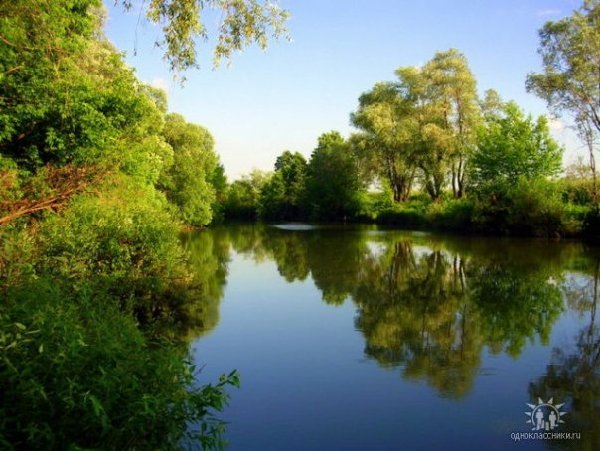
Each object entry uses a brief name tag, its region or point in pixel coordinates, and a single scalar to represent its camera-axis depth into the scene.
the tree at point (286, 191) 76.50
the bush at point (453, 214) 40.97
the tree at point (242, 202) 86.19
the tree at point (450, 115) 45.03
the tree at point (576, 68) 30.20
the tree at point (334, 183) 61.25
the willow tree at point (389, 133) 48.72
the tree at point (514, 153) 38.22
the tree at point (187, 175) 43.75
